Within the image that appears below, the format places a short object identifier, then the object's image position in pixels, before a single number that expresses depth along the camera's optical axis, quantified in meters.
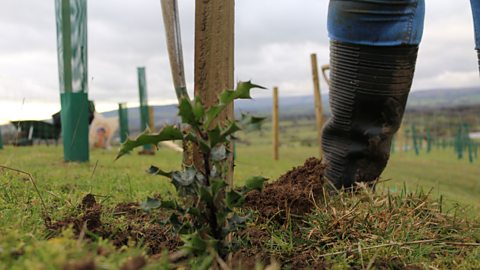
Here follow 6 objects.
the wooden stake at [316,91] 7.31
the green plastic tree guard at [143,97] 9.95
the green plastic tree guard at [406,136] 22.23
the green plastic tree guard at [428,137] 19.55
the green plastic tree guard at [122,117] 11.09
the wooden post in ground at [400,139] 19.09
